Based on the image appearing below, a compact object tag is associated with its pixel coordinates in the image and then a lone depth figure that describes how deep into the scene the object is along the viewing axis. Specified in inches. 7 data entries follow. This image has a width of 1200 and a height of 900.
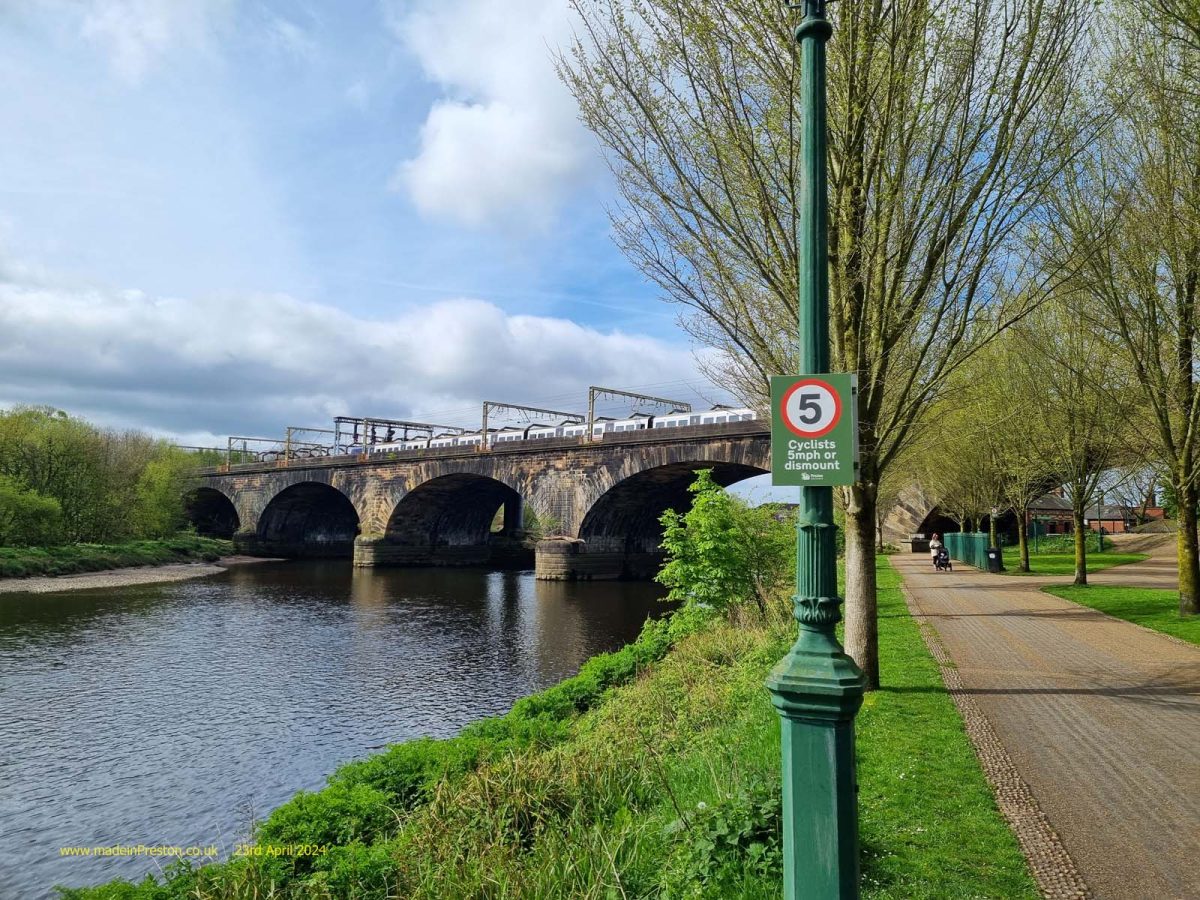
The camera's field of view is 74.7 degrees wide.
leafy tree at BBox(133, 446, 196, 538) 2149.4
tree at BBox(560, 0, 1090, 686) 327.3
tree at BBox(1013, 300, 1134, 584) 718.5
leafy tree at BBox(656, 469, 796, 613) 644.1
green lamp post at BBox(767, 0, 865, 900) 137.3
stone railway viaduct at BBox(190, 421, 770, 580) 1533.0
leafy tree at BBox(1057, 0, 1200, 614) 502.9
